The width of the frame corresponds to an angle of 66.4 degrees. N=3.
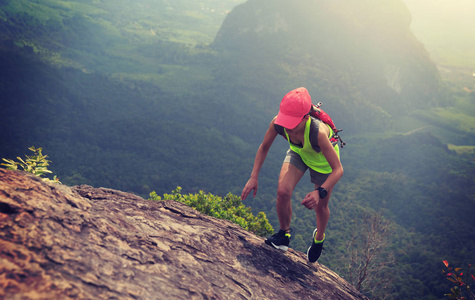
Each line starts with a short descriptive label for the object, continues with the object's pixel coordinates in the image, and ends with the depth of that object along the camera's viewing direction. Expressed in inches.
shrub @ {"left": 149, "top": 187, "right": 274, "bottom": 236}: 420.7
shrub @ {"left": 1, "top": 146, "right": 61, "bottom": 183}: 205.6
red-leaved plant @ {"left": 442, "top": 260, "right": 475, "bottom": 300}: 221.8
